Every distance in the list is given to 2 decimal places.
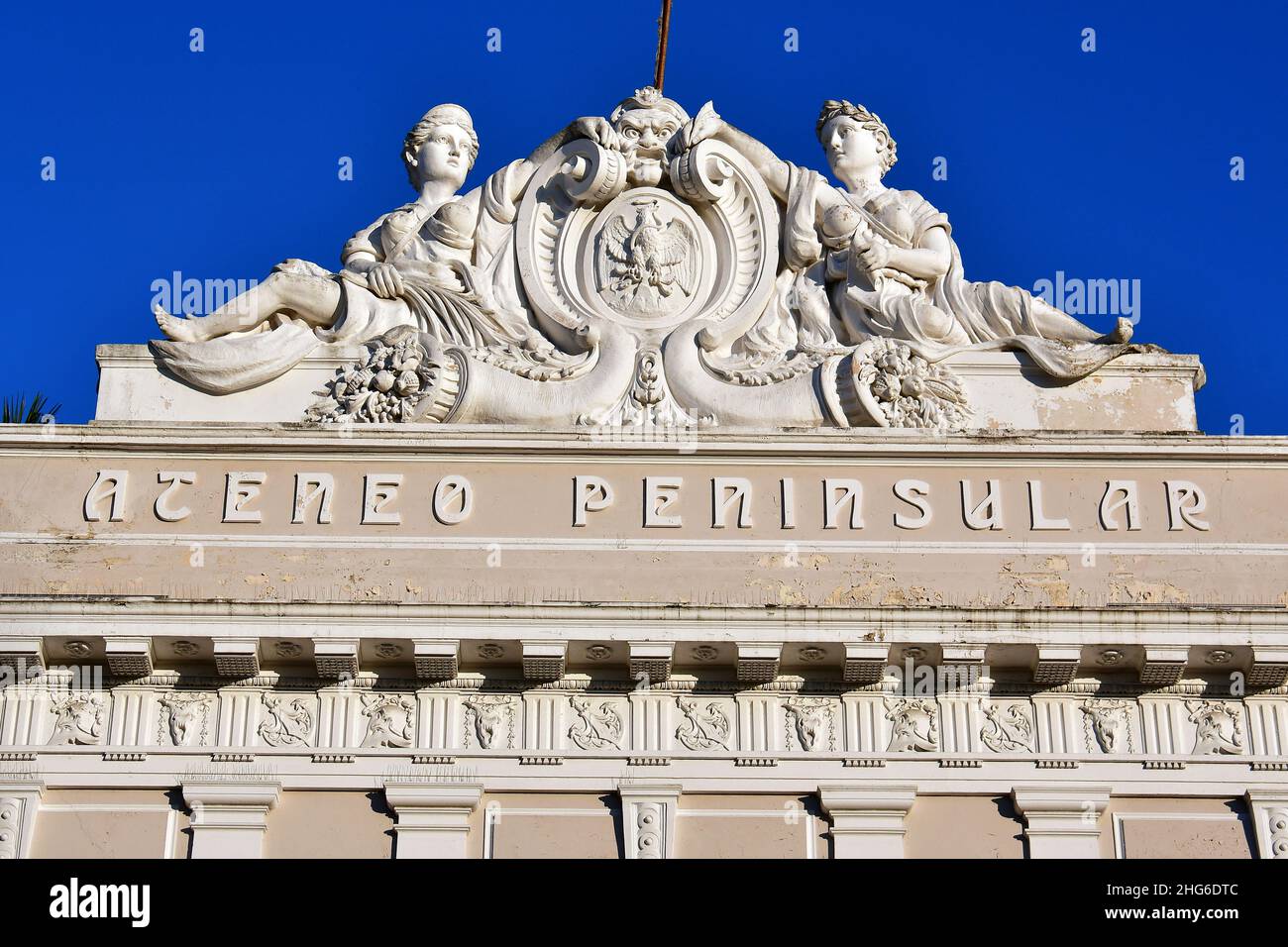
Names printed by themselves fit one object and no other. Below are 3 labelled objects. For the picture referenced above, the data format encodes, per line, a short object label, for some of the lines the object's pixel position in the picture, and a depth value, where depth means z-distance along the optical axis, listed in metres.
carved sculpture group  20.81
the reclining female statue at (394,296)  21.02
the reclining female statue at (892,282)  21.16
